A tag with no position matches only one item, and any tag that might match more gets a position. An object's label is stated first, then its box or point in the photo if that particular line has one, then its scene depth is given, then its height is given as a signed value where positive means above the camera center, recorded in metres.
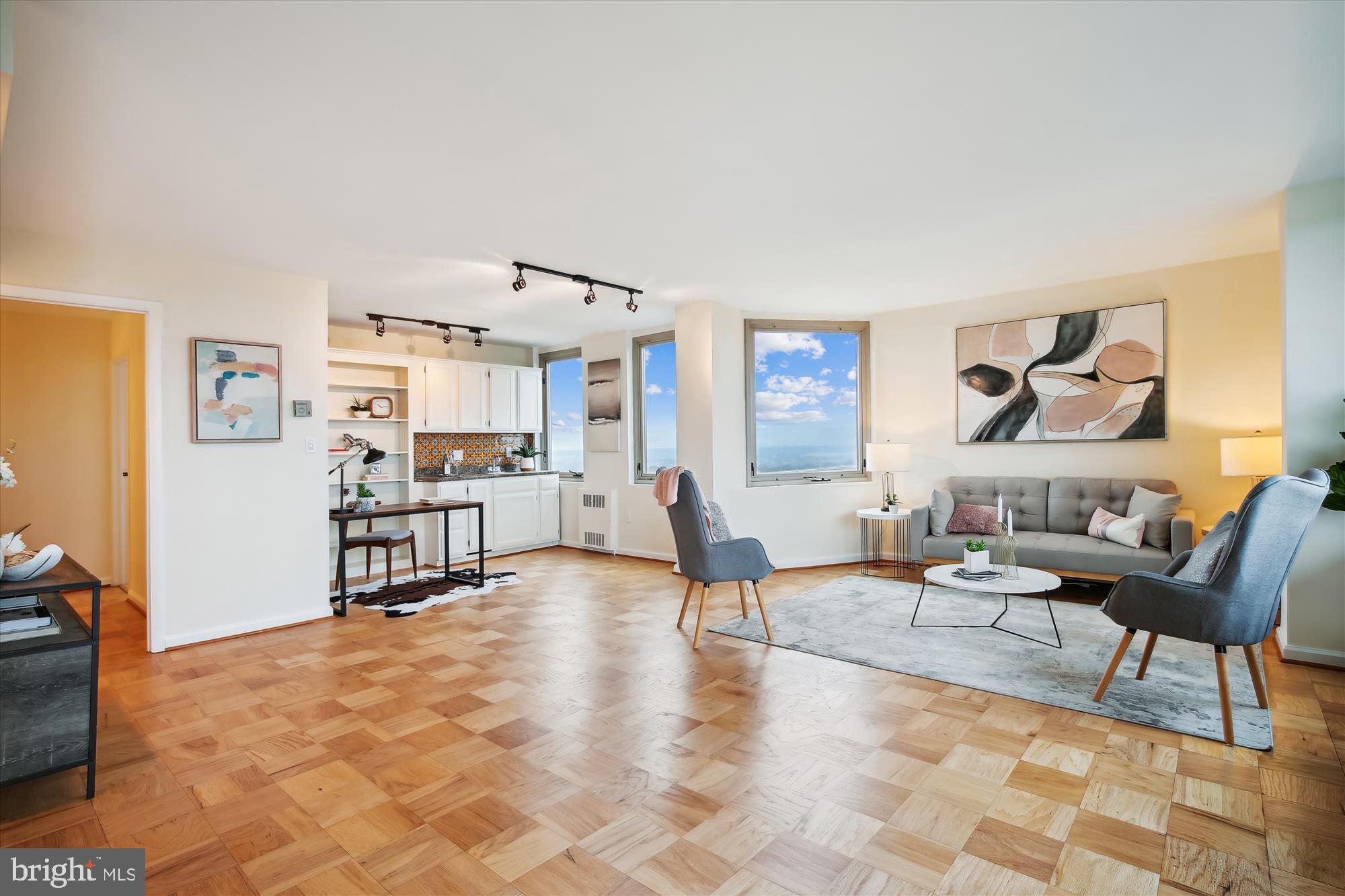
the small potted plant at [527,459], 7.69 -0.16
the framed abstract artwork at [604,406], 7.11 +0.44
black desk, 4.83 -0.55
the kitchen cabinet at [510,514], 6.67 -0.75
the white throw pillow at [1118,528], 4.60 -0.65
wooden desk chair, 5.49 -0.80
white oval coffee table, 3.65 -0.83
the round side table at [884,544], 5.82 -0.99
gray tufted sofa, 4.45 -0.67
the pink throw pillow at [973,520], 5.25 -0.65
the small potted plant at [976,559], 4.00 -0.73
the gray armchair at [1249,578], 2.58 -0.57
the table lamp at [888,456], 5.81 -0.13
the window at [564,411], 7.87 +0.43
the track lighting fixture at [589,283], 4.55 +1.26
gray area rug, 2.90 -1.20
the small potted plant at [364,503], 5.13 -0.44
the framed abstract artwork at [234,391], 4.15 +0.39
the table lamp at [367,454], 5.16 -0.05
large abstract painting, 5.03 +0.52
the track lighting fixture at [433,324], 6.15 +1.21
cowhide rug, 4.99 -1.21
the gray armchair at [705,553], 3.94 -0.67
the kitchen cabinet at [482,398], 6.91 +0.55
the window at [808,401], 6.36 +0.42
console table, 2.19 -0.86
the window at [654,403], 6.80 +0.44
